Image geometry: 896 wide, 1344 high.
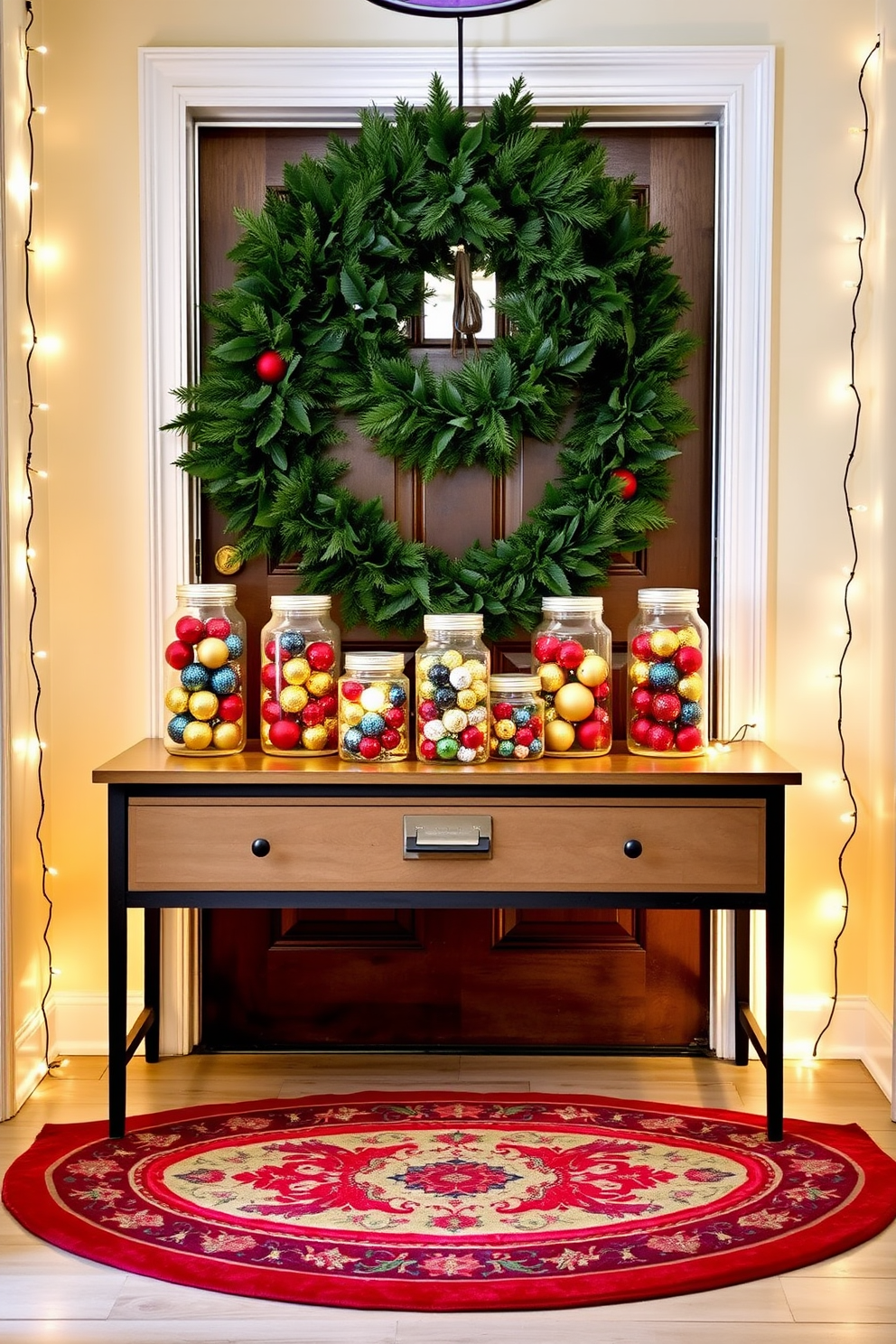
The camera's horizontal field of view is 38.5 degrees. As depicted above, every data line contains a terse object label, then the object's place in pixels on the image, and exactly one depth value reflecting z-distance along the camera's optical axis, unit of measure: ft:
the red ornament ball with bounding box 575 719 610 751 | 8.43
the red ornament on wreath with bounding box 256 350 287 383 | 9.11
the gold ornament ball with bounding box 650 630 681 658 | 8.38
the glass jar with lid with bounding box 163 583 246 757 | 8.34
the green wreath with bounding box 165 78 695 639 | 9.01
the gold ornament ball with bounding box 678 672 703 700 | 8.39
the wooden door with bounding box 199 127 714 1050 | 9.80
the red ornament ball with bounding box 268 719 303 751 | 8.39
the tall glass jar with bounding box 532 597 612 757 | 8.42
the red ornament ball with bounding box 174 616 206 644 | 8.34
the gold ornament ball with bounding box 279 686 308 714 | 8.38
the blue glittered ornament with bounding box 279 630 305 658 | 8.41
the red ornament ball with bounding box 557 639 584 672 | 8.45
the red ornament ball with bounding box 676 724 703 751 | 8.45
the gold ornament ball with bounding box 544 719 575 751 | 8.46
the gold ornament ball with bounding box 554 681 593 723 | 8.37
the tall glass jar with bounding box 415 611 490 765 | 8.12
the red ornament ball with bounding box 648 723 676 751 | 8.46
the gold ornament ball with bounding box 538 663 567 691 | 8.48
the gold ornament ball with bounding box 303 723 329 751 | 8.43
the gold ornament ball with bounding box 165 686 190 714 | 8.38
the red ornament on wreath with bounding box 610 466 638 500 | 9.23
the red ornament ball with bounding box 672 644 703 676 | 8.37
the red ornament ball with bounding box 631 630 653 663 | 8.47
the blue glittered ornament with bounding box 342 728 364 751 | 8.18
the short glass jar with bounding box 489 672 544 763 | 8.29
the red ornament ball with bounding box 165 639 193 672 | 8.38
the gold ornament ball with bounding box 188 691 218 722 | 8.30
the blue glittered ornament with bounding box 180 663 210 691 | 8.34
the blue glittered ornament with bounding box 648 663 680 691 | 8.34
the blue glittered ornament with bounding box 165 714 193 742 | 8.42
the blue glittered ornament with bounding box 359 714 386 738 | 8.13
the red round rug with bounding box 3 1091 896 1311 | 6.59
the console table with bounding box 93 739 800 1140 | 7.97
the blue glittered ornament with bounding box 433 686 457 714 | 8.13
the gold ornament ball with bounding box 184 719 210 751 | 8.36
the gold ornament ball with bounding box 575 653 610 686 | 8.42
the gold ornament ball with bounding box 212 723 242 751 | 8.39
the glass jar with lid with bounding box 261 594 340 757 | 8.39
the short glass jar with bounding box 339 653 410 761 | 8.16
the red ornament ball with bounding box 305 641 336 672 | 8.43
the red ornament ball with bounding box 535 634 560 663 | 8.57
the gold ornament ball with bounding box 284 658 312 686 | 8.34
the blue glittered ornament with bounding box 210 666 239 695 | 8.38
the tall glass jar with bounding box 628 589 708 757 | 8.38
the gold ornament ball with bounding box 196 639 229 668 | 8.29
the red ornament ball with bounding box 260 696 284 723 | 8.46
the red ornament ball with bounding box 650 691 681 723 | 8.35
